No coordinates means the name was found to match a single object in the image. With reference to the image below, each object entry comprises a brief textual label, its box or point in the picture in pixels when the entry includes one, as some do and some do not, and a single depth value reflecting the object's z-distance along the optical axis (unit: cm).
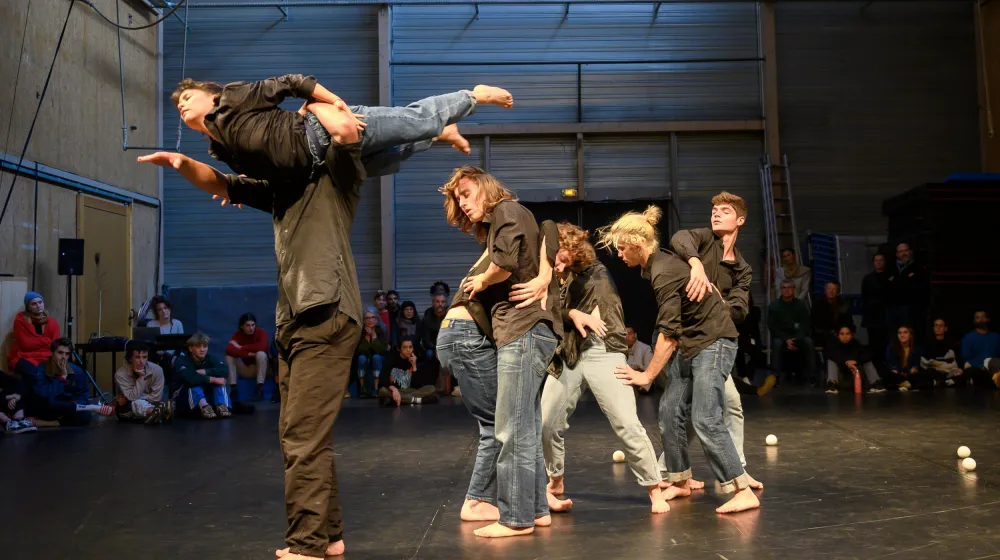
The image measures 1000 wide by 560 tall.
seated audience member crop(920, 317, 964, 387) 1070
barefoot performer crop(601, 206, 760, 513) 416
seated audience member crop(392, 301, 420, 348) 1203
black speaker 1040
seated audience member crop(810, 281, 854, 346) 1166
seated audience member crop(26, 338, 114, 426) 870
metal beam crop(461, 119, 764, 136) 1419
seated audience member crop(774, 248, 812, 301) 1232
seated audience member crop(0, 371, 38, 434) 828
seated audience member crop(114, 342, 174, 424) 892
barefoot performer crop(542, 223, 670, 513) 422
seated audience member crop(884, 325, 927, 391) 1059
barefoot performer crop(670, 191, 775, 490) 473
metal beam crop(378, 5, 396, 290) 1400
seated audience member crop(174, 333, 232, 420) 921
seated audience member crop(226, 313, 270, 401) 1112
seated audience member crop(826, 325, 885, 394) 1073
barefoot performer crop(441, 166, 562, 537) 364
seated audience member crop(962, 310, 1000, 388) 1071
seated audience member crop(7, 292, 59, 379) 908
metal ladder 1368
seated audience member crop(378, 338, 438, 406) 1024
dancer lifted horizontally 297
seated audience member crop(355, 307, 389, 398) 1101
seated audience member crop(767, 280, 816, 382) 1168
